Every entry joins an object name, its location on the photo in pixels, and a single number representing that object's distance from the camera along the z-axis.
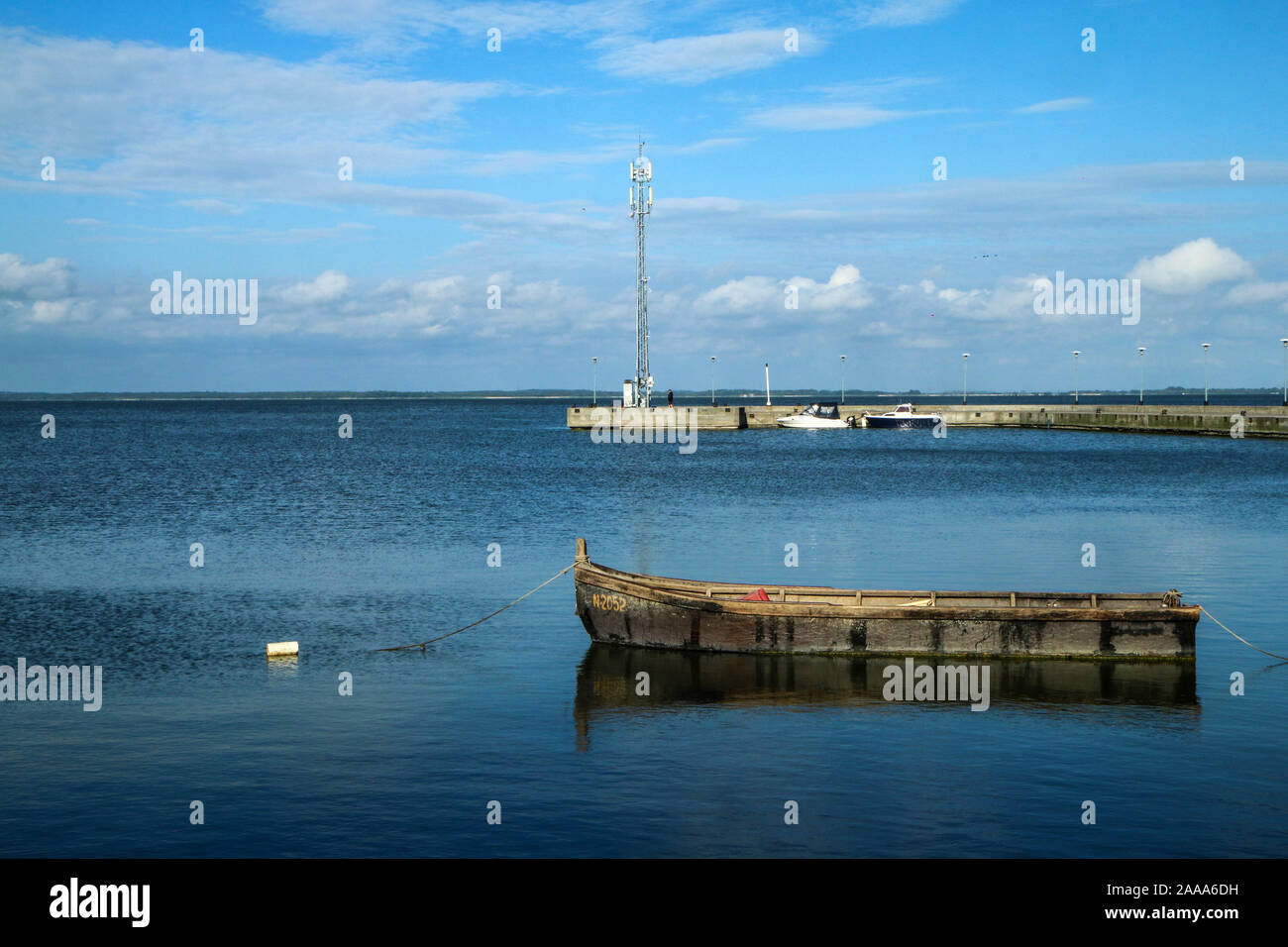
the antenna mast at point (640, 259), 119.44
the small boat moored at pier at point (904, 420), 175.62
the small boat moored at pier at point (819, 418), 171.62
